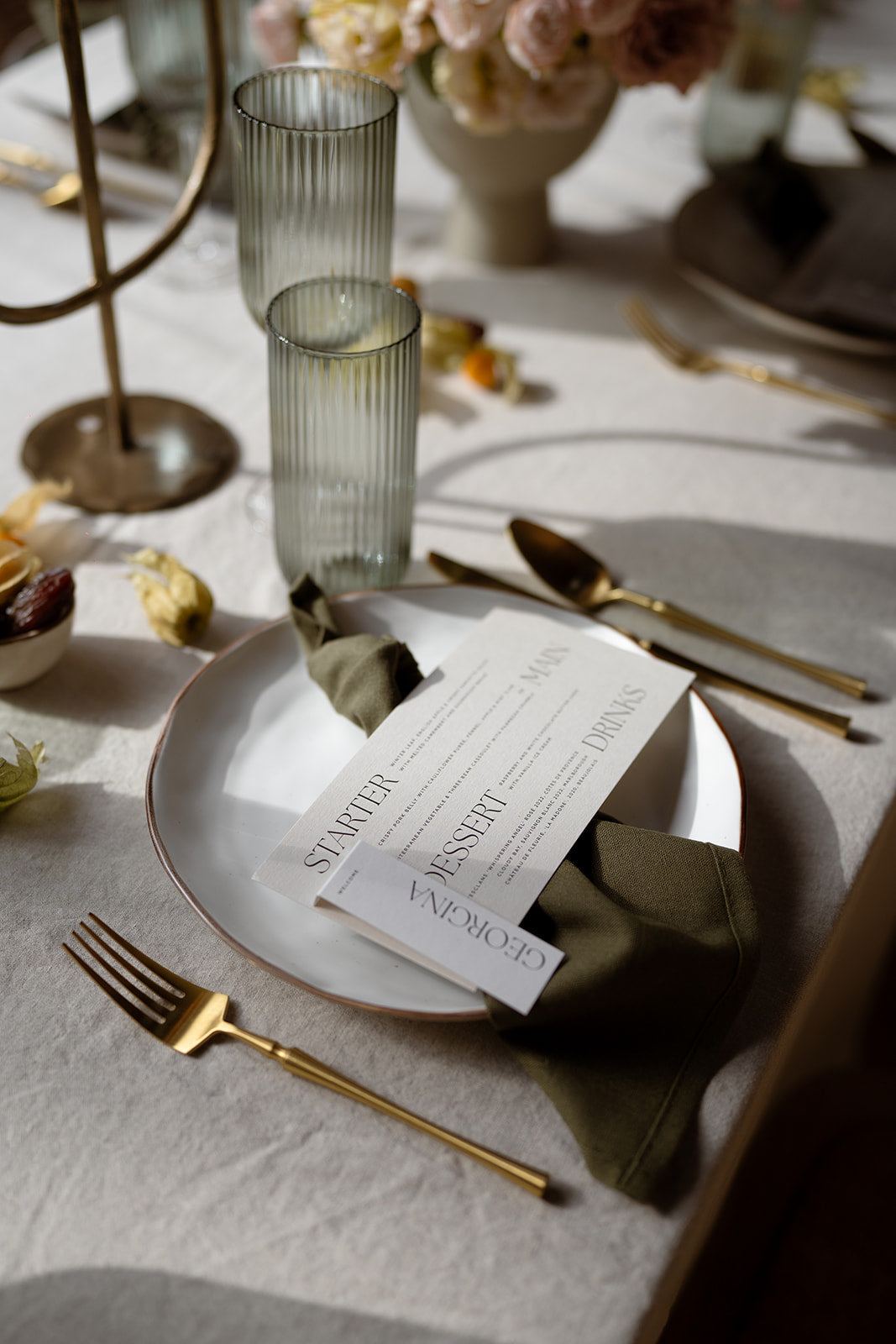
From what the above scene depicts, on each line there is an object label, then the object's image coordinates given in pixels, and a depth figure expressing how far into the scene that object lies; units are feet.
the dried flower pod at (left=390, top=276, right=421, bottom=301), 2.96
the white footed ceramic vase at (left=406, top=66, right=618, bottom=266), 3.08
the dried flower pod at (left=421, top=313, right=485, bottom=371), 3.05
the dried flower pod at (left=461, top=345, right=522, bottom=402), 3.00
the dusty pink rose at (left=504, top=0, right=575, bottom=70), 2.50
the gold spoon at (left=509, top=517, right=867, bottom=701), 2.31
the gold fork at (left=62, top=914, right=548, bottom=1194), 1.53
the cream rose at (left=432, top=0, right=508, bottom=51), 2.52
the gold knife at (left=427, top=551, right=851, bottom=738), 2.14
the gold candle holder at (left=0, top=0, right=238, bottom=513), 2.43
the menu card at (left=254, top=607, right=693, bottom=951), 1.66
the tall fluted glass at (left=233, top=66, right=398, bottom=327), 2.10
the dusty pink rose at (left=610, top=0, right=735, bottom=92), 2.66
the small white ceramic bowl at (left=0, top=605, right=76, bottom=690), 2.02
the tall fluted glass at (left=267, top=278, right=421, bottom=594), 1.96
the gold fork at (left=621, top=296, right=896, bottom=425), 3.05
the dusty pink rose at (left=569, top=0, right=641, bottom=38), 2.51
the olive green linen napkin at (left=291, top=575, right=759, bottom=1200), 1.48
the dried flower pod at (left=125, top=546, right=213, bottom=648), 2.20
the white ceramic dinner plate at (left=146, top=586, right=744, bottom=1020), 1.60
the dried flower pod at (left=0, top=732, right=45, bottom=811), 1.85
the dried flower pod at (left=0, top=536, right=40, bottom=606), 2.05
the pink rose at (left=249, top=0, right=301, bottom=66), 2.93
